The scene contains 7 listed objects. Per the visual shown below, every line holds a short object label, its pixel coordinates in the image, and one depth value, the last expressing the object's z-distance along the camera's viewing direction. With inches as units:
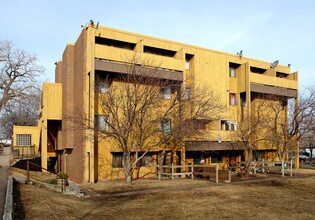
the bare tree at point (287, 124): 1200.2
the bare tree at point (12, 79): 1782.7
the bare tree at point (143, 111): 804.6
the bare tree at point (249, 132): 1028.2
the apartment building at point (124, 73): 916.6
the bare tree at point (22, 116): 1818.9
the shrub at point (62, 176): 735.0
